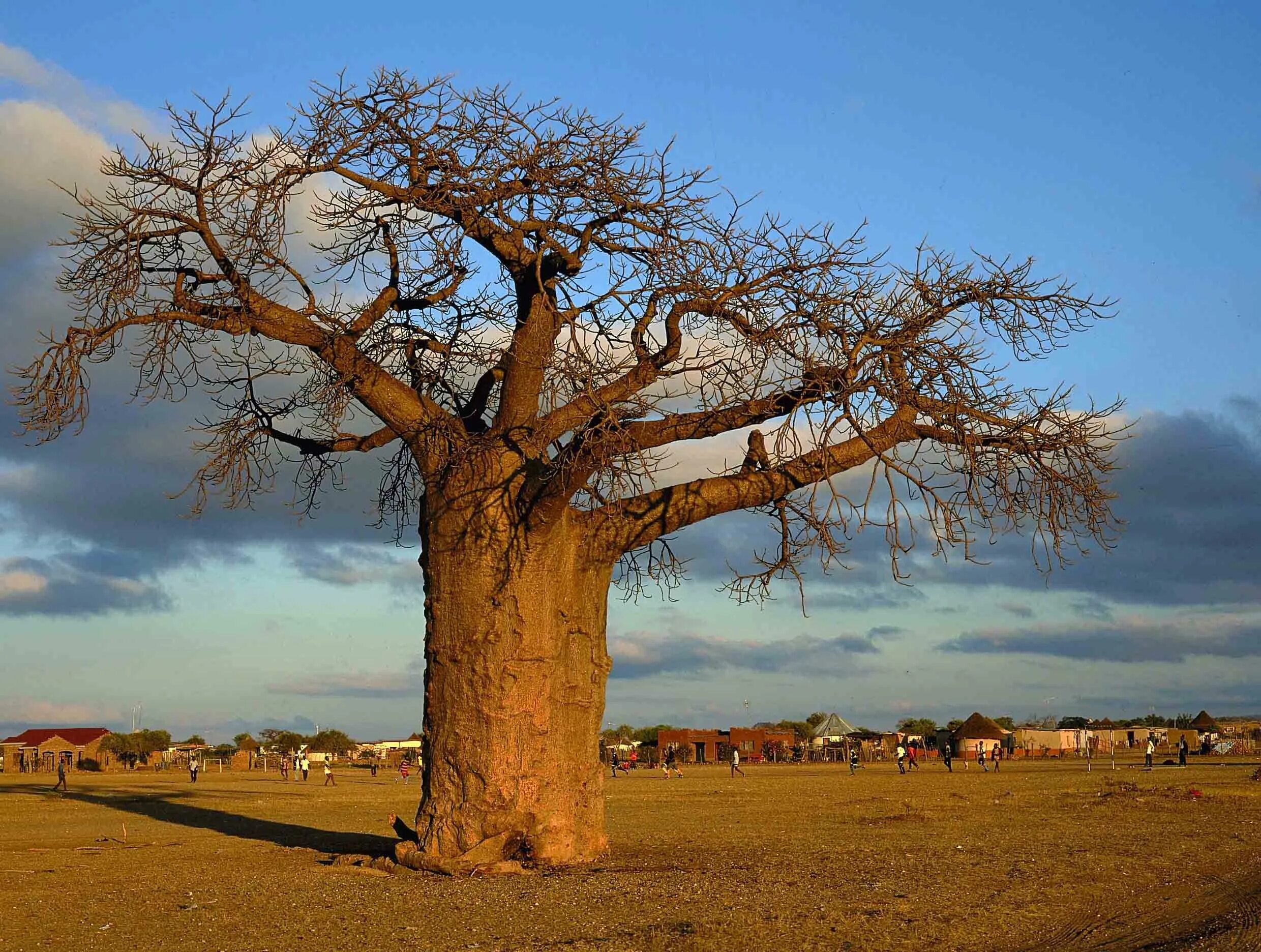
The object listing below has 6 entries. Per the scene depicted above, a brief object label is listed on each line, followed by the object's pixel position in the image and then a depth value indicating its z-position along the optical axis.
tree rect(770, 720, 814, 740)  135.25
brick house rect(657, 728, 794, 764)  88.75
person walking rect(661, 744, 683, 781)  51.53
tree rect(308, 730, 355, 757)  114.26
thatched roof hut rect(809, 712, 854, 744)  93.12
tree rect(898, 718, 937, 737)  132.50
